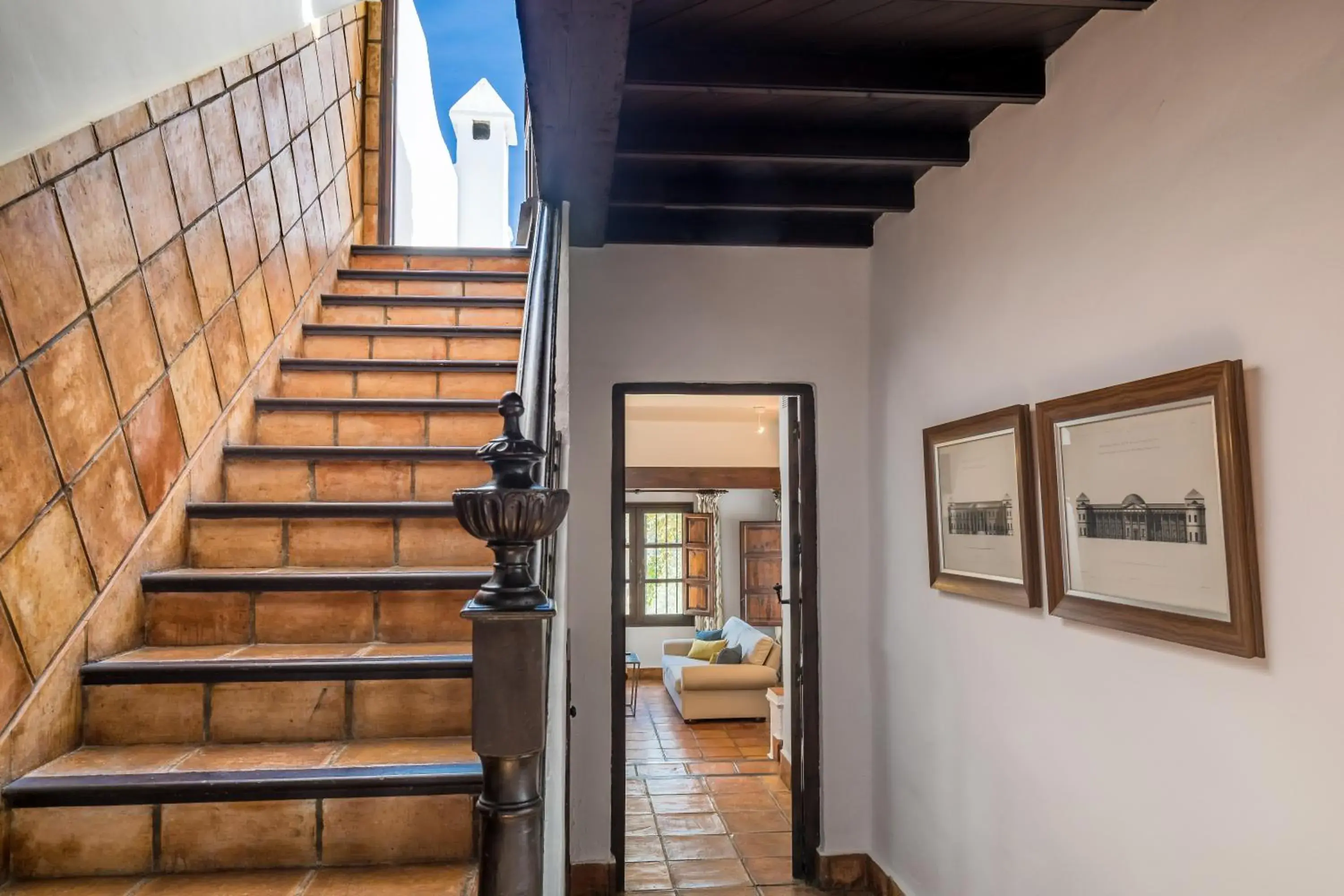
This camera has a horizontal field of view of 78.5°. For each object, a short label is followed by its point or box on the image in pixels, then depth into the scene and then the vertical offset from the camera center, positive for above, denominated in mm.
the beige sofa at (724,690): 6633 -1318
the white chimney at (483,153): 7840 +3635
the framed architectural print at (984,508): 2174 +48
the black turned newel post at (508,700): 1015 -211
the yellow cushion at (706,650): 7820 -1179
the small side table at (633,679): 7395 -1472
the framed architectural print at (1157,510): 1470 +26
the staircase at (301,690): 1440 -325
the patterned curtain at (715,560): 9820 -390
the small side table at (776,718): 5293 -1265
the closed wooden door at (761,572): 9469 -528
